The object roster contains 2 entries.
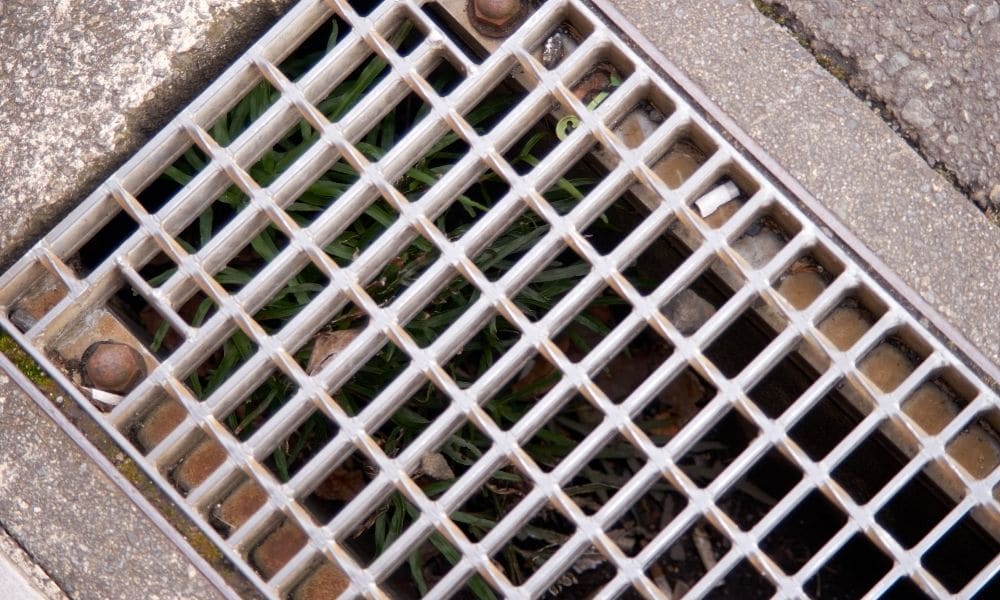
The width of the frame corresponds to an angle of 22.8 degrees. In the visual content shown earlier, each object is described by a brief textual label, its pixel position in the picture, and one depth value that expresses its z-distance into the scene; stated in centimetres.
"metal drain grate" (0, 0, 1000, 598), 127
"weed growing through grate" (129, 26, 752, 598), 135
